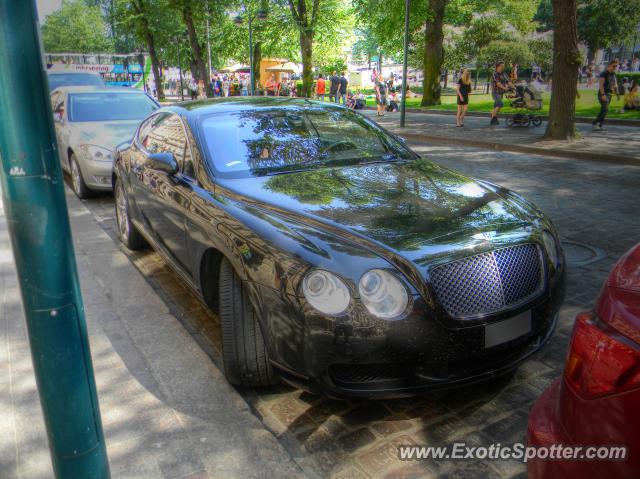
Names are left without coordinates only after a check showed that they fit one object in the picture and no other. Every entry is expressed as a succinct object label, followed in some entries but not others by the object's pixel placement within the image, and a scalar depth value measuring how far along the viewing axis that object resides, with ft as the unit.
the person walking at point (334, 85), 88.99
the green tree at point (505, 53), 143.13
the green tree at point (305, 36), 81.97
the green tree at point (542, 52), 145.38
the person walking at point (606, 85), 48.88
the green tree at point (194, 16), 92.79
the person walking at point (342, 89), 90.20
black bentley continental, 8.41
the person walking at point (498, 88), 57.47
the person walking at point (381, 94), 77.60
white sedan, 26.00
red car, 4.49
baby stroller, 54.44
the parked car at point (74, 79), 72.82
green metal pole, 5.13
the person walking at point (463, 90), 55.21
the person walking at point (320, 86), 90.60
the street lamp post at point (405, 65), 56.89
